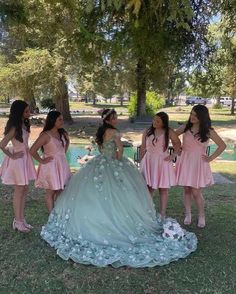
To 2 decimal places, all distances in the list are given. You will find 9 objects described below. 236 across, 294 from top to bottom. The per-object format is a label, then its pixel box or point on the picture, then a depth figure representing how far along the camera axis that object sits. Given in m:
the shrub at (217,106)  53.51
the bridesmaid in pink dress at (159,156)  5.06
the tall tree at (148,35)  5.38
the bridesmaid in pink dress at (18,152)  4.75
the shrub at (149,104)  28.69
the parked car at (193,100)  63.78
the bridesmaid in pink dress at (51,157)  4.84
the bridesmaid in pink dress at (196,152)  4.95
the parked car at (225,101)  69.41
